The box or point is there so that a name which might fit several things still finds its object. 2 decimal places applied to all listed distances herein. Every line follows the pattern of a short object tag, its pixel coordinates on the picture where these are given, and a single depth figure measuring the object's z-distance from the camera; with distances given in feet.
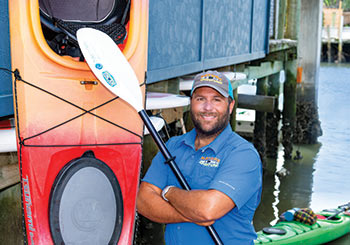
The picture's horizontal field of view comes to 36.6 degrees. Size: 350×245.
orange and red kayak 9.04
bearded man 7.24
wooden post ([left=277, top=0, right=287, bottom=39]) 37.03
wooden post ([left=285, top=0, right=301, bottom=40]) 39.40
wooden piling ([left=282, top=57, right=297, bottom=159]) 42.29
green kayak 19.50
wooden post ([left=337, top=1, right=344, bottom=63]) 125.55
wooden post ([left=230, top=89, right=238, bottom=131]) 29.25
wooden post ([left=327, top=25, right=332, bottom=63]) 127.44
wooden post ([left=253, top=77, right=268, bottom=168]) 36.24
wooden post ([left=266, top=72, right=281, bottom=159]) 38.78
